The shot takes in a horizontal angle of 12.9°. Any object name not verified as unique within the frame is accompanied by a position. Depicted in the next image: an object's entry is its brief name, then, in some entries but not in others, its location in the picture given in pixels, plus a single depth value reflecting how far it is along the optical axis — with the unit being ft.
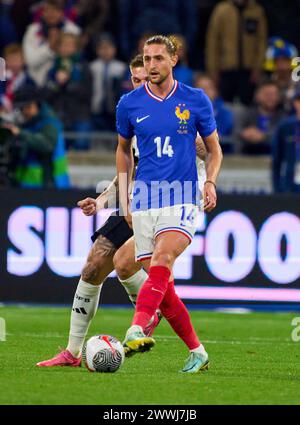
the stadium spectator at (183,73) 59.54
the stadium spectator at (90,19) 62.28
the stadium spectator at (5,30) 62.08
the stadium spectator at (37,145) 51.88
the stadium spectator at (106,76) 59.67
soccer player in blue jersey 29.50
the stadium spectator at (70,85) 58.65
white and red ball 28.96
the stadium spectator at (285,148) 53.93
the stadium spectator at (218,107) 57.62
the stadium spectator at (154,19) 60.29
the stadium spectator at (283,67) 59.72
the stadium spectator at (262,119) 59.62
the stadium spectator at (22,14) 64.75
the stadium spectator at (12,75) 57.72
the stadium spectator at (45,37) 59.57
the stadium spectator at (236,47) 60.49
